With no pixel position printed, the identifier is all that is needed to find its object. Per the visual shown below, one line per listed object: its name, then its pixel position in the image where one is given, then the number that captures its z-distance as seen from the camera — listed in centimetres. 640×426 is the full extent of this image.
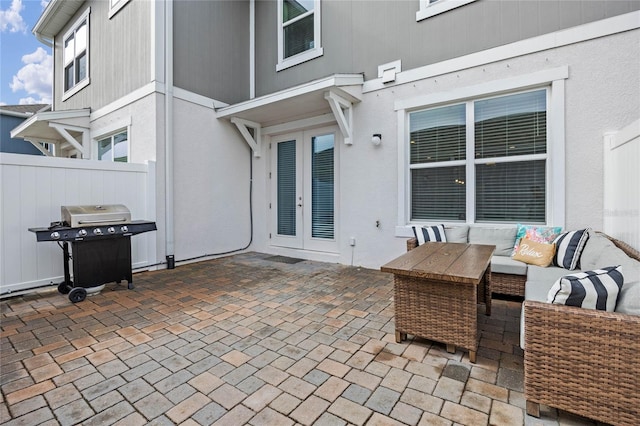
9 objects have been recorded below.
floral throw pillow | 330
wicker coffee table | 214
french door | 559
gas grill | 336
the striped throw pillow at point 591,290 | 152
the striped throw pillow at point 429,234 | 393
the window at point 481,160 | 373
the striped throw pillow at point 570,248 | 298
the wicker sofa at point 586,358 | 141
